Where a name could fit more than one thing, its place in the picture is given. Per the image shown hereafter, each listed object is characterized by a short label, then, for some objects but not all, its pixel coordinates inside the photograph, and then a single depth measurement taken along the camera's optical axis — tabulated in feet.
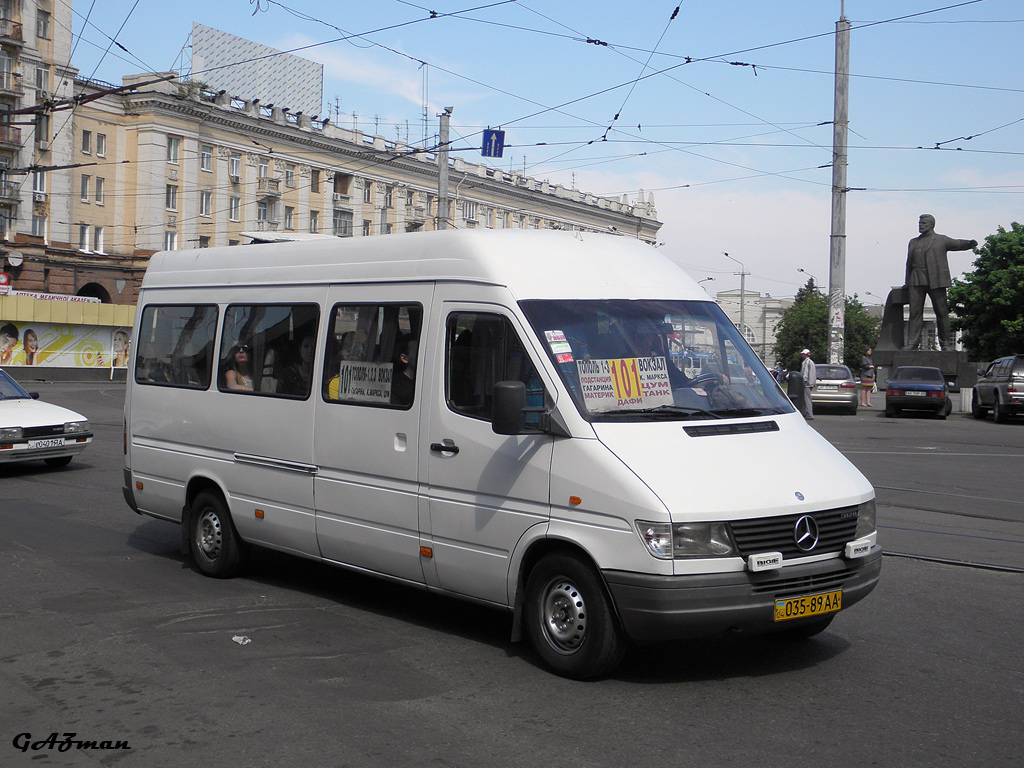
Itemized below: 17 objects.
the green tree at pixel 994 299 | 210.38
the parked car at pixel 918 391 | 97.66
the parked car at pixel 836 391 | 101.99
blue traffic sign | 109.29
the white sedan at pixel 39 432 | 47.42
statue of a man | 119.14
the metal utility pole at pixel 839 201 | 108.27
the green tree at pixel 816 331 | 334.85
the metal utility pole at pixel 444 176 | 107.34
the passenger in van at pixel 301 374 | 24.84
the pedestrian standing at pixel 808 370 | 91.50
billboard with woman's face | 151.74
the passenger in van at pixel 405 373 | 22.08
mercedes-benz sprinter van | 17.71
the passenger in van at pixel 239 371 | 26.76
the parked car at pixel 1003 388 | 89.61
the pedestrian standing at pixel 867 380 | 118.52
